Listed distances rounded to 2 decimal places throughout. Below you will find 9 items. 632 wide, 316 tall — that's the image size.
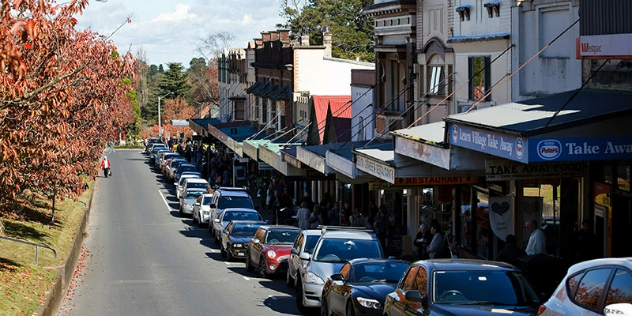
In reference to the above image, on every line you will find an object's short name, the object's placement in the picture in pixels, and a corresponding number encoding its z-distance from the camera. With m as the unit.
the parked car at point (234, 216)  34.22
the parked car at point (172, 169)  65.62
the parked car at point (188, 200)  46.78
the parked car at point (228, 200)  38.52
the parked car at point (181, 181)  53.19
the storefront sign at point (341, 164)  27.50
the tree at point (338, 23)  94.88
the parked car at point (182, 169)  62.71
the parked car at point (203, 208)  42.00
